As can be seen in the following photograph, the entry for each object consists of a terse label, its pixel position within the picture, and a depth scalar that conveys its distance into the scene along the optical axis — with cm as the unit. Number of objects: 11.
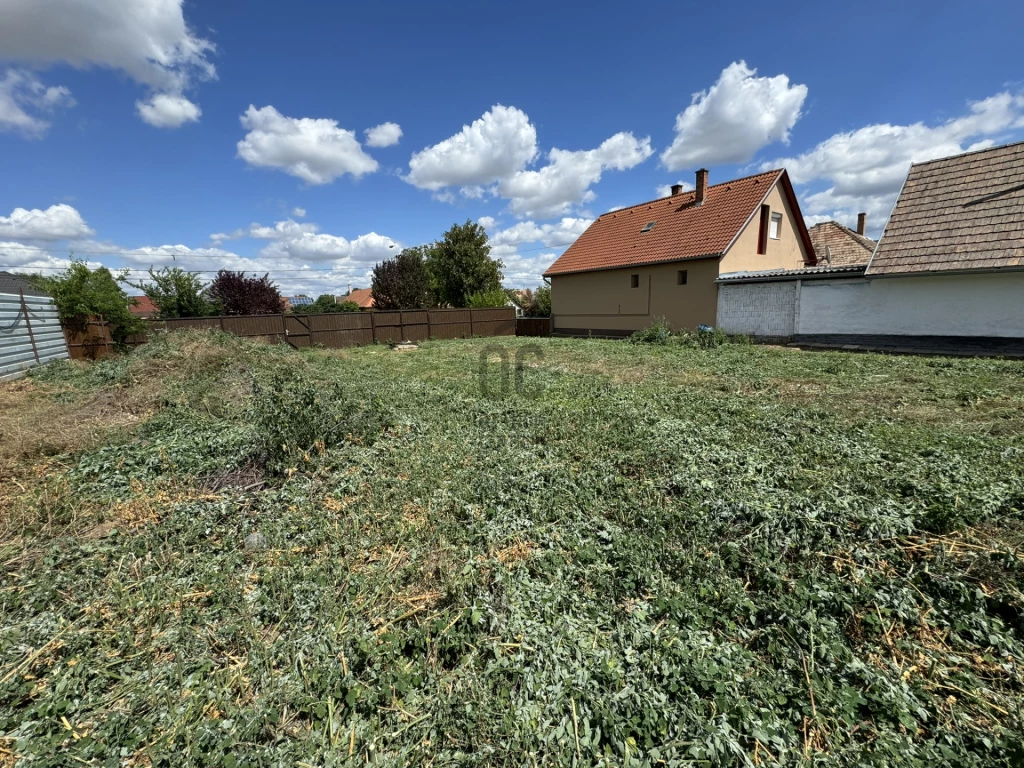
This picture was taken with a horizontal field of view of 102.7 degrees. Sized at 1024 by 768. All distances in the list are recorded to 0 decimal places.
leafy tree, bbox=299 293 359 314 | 4217
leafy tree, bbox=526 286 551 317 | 2644
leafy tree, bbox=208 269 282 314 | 2231
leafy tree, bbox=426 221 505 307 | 2842
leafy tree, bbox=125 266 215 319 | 1970
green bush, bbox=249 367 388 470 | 388
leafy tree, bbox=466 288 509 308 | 2270
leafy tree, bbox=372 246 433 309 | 2952
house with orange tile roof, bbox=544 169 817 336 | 1422
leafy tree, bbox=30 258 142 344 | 1070
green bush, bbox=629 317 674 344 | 1310
